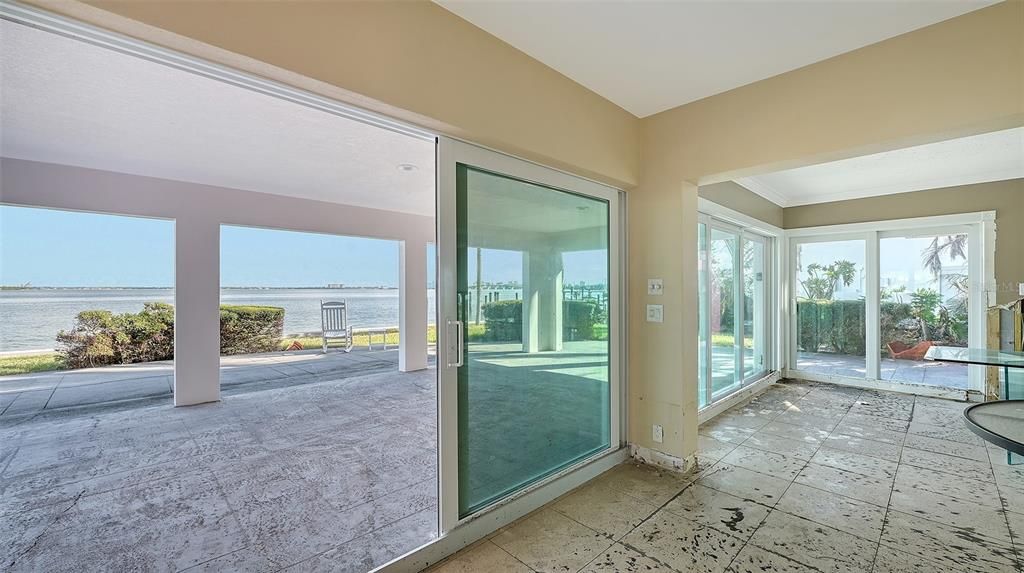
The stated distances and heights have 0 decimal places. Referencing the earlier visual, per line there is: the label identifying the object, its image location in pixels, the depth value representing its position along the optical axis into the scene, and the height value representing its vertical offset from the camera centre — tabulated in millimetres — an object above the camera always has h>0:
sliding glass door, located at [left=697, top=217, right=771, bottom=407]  3949 -261
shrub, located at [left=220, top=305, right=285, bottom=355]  9039 -969
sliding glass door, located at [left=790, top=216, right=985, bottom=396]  4762 -222
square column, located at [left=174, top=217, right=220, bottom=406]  4500 -265
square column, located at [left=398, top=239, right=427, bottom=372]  6484 -278
